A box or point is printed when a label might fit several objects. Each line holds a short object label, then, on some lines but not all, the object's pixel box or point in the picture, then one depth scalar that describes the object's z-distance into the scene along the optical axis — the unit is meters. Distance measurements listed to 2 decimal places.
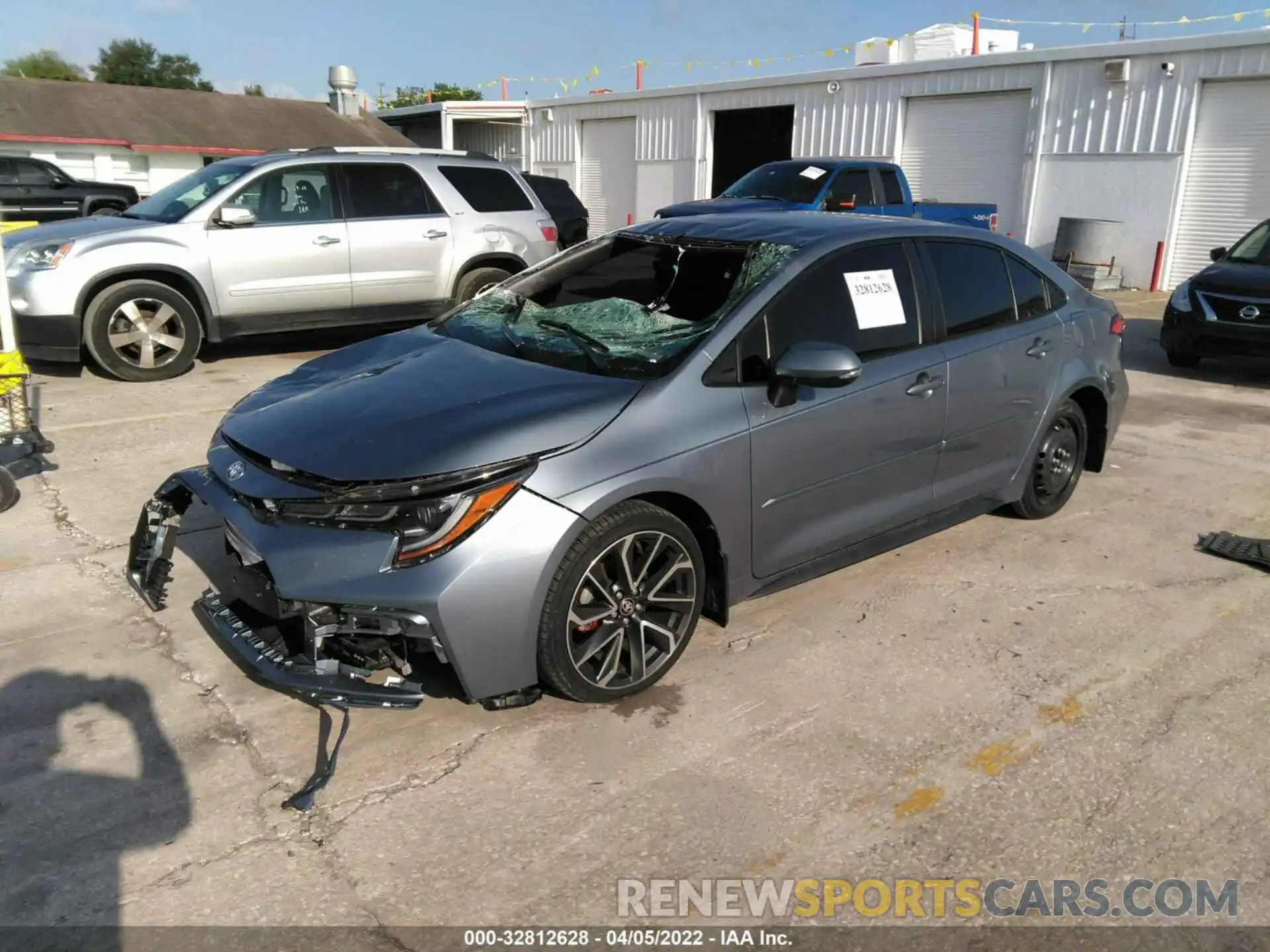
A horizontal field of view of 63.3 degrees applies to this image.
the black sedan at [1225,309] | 9.61
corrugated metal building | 16.16
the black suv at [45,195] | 18.06
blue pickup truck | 13.68
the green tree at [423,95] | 62.09
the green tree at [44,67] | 81.06
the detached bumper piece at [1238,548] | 5.28
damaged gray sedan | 3.29
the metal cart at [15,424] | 5.33
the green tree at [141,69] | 82.25
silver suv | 8.18
